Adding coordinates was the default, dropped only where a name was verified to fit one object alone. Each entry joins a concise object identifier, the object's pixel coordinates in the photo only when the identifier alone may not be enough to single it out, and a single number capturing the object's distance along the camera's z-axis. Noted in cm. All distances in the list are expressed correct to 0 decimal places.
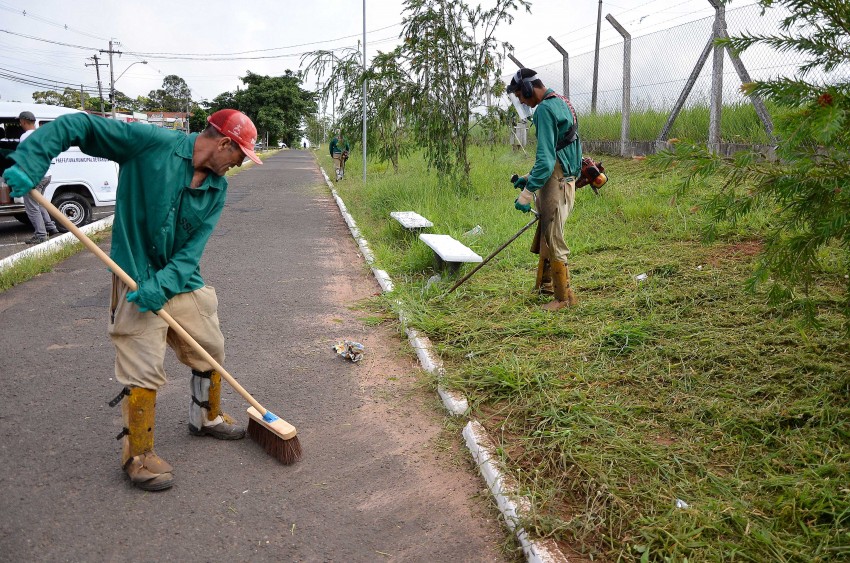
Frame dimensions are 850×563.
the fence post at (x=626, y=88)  1145
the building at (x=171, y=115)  8275
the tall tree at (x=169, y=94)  11638
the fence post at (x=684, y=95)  961
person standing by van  916
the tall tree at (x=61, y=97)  6881
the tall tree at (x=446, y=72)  1105
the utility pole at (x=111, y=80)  4714
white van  1015
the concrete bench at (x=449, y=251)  620
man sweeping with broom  311
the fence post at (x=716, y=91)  911
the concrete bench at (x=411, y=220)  843
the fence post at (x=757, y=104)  827
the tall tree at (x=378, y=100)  1132
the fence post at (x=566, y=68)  1357
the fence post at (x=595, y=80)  1305
